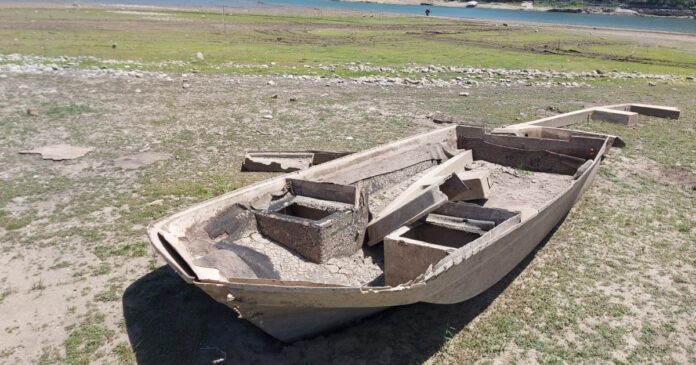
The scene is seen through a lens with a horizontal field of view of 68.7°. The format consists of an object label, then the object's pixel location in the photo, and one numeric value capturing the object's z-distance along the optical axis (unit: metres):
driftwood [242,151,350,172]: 8.48
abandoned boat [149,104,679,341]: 3.94
